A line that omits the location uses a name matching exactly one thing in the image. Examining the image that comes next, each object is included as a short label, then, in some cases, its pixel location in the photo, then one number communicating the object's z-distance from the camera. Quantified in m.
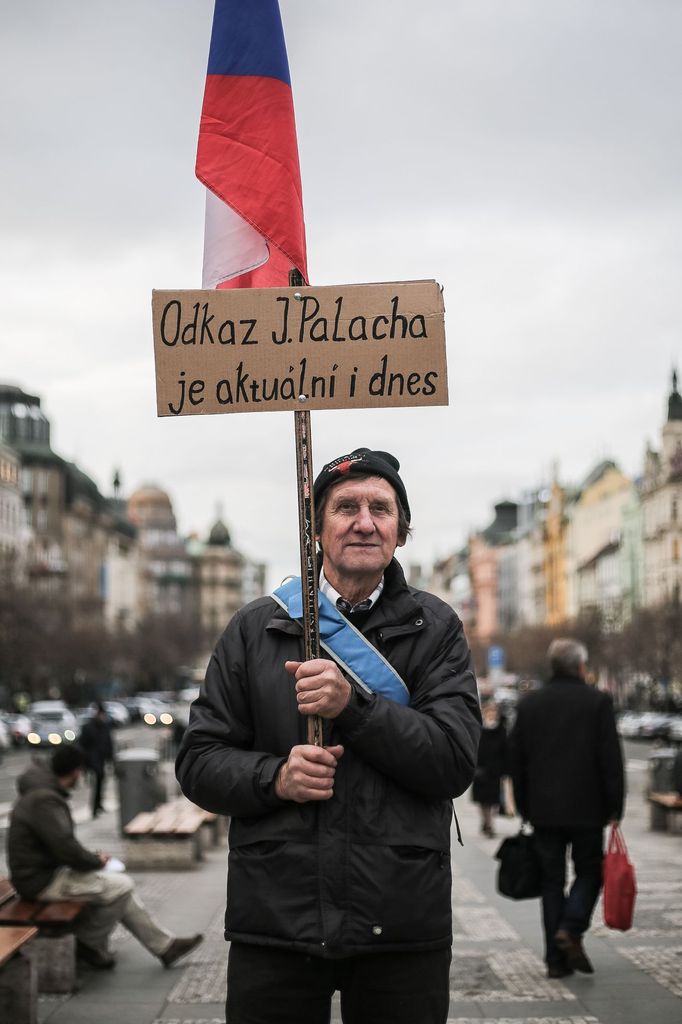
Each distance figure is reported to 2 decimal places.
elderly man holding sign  3.87
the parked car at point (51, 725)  50.50
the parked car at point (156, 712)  71.29
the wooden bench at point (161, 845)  14.82
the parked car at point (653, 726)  59.22
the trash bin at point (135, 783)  18.56
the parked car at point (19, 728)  53.61
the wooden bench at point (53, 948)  8.45
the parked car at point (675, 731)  51.22
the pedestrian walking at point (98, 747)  24.17
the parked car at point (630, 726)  63.22
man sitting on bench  8.72
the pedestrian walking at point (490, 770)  18.17
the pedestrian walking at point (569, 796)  8.45
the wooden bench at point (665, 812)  18.39
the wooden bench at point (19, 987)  7.13
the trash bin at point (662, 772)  22.39
